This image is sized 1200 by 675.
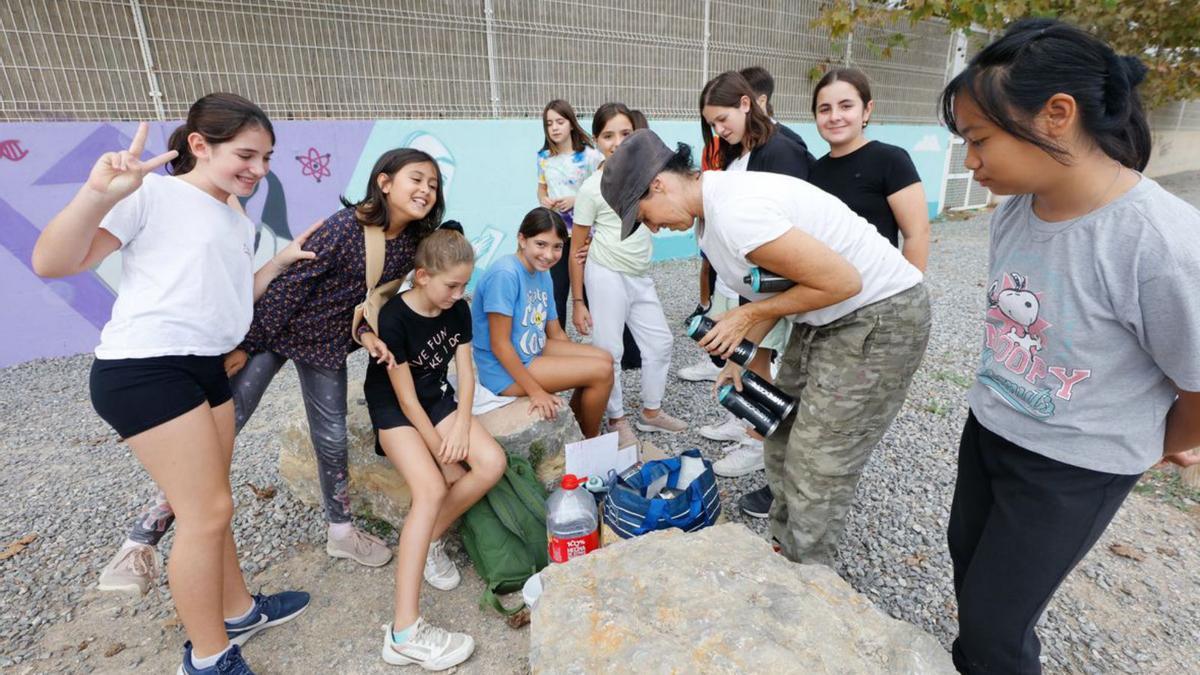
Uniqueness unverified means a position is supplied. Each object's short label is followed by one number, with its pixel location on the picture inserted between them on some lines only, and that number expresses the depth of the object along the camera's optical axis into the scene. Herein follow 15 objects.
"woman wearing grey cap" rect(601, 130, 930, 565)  1.74
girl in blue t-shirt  2.83
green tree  7.59
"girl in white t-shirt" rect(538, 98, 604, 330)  4.12
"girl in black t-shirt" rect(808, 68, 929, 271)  2.58
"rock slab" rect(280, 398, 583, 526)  2.72
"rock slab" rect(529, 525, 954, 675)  1.34
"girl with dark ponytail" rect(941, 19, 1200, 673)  1.14
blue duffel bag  2.31
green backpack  2.37
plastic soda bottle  2.29
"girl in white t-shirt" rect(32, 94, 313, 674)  1.65
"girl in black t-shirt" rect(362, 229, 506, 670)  2.15
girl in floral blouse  2.19
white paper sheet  2.62
